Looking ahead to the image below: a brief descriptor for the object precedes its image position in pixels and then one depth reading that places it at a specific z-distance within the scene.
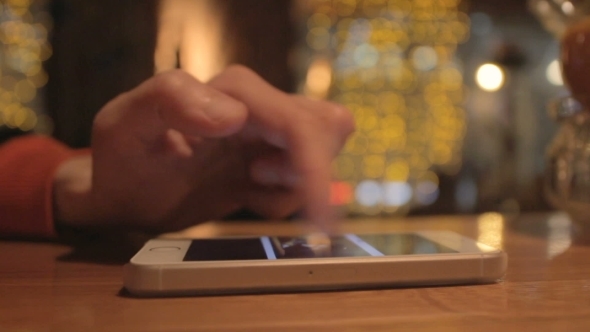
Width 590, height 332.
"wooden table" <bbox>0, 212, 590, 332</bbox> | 0.20
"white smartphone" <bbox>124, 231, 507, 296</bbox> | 0.24
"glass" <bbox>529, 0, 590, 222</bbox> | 0.43
